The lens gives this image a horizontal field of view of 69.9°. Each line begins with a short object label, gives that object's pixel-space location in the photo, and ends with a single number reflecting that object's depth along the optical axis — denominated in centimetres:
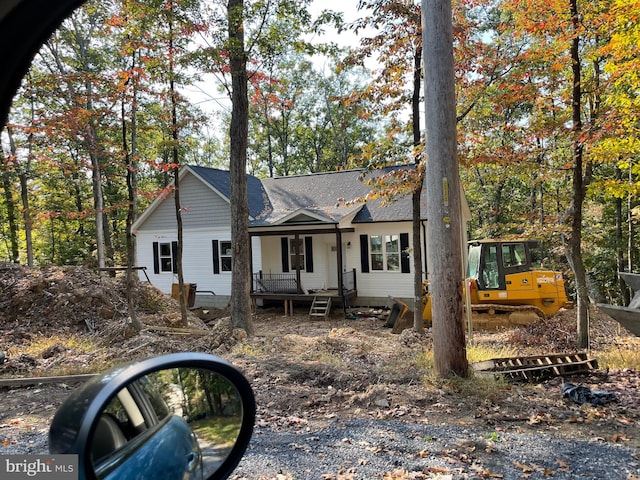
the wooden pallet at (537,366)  637
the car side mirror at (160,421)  118
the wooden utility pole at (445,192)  600
